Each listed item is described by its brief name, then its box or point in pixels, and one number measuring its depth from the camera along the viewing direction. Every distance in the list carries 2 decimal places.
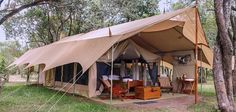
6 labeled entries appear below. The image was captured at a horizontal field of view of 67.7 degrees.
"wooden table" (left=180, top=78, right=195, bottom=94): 6.42
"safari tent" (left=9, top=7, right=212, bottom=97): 4.72
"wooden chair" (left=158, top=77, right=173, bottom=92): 6.68
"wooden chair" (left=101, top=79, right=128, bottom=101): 5.26
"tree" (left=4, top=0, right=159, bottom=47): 10.10
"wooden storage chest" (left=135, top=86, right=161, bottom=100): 5.40
